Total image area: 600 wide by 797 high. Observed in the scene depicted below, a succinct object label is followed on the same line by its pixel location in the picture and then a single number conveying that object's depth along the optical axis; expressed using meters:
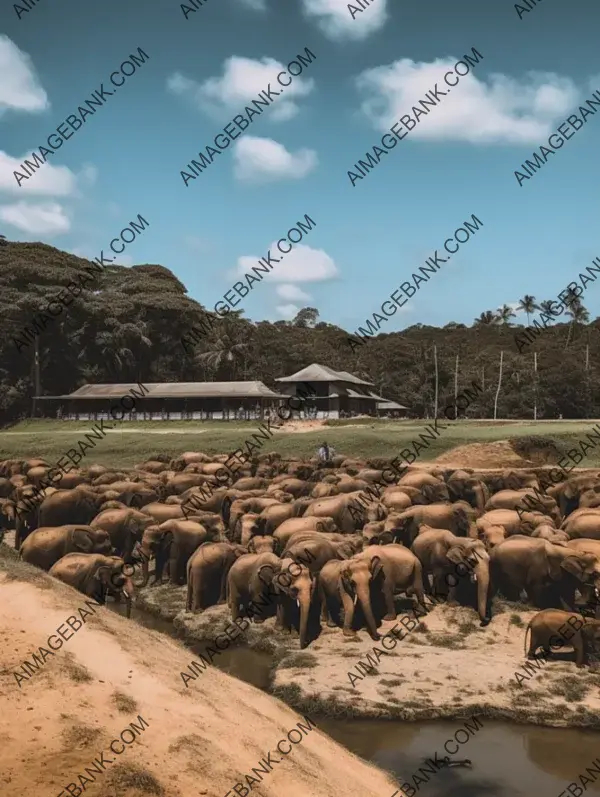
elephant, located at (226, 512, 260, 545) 20.25
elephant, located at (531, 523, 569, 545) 17.06
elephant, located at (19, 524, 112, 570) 16.98
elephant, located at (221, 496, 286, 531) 22.36
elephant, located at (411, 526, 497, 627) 15.83
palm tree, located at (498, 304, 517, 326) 128.38
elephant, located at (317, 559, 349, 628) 15.25
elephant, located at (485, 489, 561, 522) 22.58
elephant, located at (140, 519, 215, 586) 19.03
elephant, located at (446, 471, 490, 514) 27.07
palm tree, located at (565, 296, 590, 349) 109.38
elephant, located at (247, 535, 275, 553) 17.26
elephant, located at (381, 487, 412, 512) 23.09
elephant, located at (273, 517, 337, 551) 18.77
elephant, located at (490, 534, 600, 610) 15.03
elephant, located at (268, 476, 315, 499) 26.46
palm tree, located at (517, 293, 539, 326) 121.56
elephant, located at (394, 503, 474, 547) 20.34
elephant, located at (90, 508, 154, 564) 19.94
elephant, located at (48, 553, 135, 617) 14.55
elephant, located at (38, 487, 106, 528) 23.03
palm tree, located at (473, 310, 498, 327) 133.62
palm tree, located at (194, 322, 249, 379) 87.19
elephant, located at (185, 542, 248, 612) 16.86
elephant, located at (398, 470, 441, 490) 27.44
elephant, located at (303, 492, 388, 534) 21.34
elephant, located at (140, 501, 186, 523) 21.58
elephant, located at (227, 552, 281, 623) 15.45
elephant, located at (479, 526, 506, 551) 17.88
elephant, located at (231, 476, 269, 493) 27.17
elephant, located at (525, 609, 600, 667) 13.04
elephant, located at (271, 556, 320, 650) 14.44
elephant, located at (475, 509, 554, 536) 19.06
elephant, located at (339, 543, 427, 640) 14.80
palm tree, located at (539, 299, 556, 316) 98.07
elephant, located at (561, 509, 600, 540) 18.41
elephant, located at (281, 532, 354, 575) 15.77
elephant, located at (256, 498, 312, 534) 20.88
